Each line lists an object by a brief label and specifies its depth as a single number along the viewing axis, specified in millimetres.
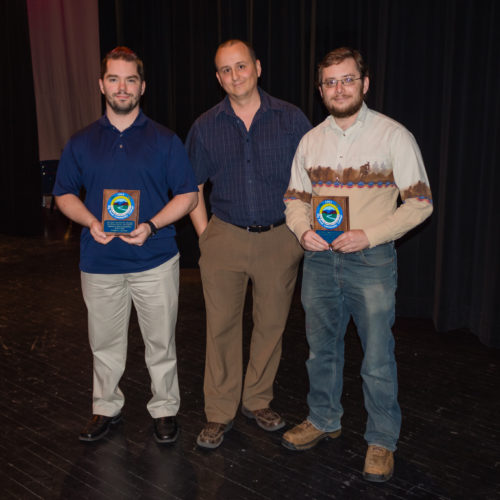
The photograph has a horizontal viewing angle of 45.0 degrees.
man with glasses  2215
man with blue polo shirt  2457
